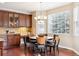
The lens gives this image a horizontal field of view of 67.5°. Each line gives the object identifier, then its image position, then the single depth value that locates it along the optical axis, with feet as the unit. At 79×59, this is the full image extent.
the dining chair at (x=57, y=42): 5.29
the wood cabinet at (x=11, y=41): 7.06
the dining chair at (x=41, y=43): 6.31
